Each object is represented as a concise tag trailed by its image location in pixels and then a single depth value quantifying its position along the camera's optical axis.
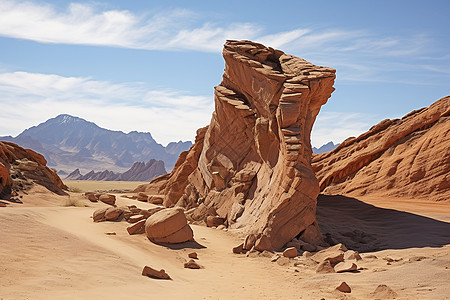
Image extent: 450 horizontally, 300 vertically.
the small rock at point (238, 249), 10.51
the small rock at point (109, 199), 21.95
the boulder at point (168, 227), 10.73
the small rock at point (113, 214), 13.22
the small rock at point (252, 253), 10.09
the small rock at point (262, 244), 10.29
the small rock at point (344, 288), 6.69
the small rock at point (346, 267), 7.94
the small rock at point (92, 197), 22.05
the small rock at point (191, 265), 8.70
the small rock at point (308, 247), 10.49
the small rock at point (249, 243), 10.57
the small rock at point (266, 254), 9.96
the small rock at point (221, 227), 13.94
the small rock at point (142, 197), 29.39
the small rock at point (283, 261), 9.21
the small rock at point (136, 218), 12.34
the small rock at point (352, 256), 9.00
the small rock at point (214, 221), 14.47
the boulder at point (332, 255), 8.84
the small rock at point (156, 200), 26.89
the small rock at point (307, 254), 9.68
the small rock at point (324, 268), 8.22
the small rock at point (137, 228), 11.32
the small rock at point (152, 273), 7.10
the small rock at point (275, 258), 9.48
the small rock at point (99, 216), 13.14
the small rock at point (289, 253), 9.70
